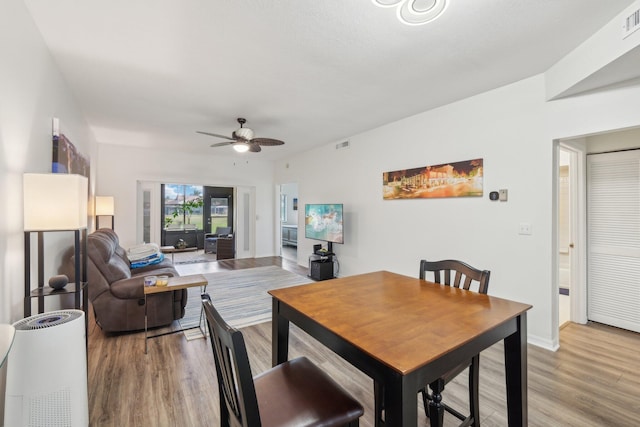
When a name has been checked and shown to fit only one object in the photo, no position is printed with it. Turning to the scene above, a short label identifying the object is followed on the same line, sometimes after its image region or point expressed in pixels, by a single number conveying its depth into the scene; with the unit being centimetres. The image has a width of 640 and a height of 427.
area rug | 346
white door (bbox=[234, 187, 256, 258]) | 774
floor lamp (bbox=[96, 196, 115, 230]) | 494
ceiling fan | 400
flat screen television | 511
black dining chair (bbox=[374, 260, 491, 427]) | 146
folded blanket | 446
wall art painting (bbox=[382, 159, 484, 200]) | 332
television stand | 518
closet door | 300
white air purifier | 131
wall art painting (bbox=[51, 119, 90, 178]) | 248
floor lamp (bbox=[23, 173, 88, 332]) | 165
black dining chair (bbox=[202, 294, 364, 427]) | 92
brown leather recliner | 290
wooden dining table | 96
